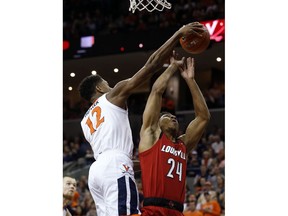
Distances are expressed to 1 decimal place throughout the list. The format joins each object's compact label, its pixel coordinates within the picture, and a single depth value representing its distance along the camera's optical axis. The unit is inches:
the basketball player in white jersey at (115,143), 226.1
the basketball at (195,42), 241.0
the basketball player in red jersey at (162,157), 228.5
